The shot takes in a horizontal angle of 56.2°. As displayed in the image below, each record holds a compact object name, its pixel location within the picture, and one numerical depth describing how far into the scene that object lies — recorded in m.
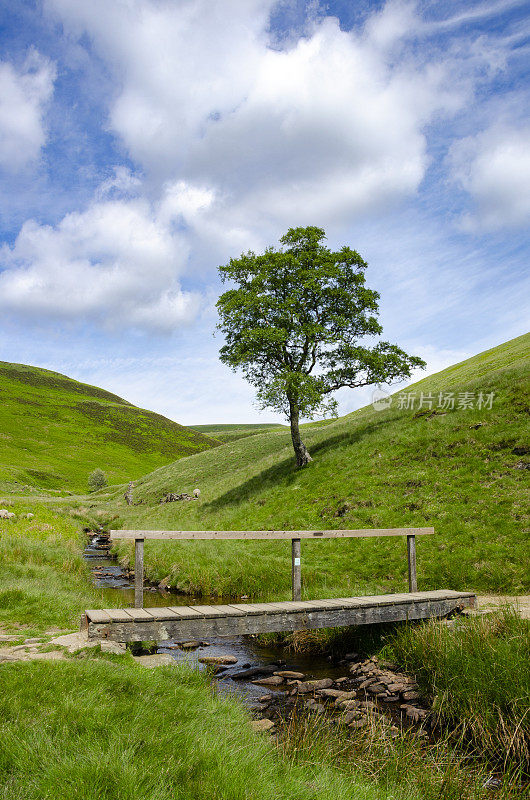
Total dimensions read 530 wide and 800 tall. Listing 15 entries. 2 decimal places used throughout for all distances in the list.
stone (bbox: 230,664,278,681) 10.31
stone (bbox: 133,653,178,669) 8.83
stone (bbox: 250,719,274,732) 7.18
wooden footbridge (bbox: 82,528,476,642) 8.70
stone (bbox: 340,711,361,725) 7.61
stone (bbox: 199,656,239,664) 11.36
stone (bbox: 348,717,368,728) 7.06
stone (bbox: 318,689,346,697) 9.01
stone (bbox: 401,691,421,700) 8.57
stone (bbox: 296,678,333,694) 9.45
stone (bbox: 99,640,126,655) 8.36
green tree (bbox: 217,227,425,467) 32.56
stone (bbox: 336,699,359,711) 8.35
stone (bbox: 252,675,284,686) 9.91
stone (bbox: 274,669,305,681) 10.23
